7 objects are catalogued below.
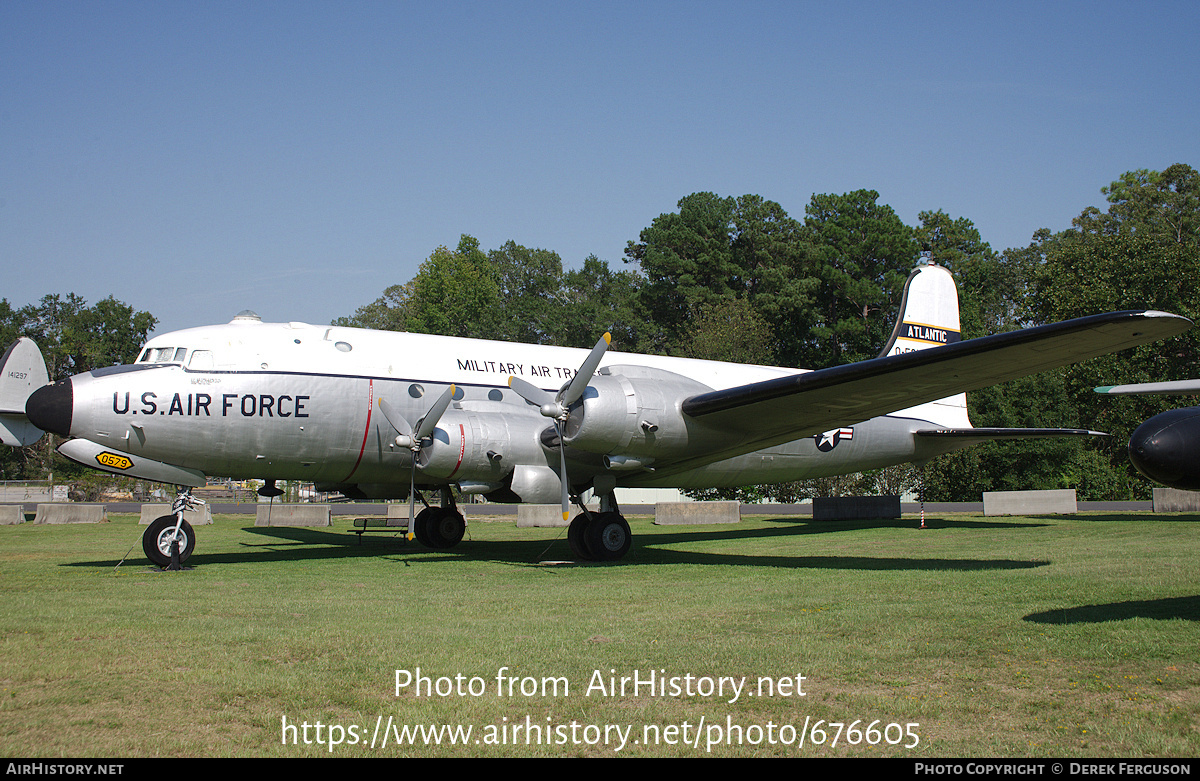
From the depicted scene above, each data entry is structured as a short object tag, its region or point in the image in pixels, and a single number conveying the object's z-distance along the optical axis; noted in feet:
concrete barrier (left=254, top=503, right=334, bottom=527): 80.74
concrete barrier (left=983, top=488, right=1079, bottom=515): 82.28
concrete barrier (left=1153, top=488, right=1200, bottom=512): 79.87
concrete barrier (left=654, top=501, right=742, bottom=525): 77.15
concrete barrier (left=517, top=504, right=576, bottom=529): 77.15
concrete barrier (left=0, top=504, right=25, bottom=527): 80.64
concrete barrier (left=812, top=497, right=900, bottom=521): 81.76
